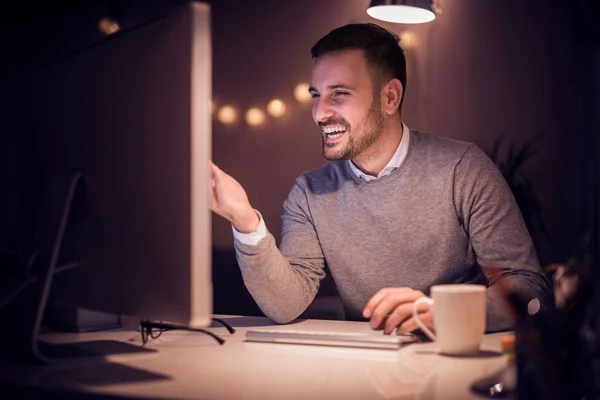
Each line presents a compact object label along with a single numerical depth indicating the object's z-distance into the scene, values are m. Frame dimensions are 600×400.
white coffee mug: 1.17
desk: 0.95
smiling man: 1.74
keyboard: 1.28
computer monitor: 0.93
